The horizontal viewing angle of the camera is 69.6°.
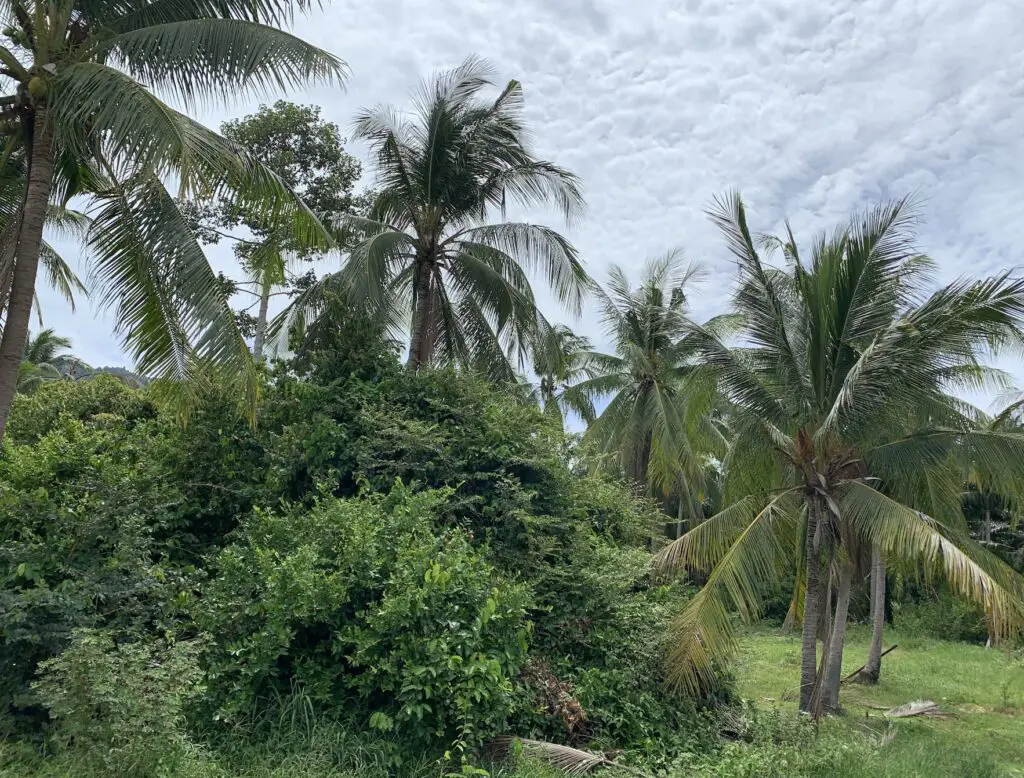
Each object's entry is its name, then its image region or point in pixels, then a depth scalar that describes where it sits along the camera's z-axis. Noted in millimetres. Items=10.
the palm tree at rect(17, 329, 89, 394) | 29538
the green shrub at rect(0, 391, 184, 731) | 5707
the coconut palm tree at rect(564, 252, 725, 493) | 15812
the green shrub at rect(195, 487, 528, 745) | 5281
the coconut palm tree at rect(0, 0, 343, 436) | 5785
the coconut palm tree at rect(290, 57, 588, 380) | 11758
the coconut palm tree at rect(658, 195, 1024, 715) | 7391
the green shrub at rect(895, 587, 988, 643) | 23786
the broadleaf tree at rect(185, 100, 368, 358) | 14586
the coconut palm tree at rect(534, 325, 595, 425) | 12672
